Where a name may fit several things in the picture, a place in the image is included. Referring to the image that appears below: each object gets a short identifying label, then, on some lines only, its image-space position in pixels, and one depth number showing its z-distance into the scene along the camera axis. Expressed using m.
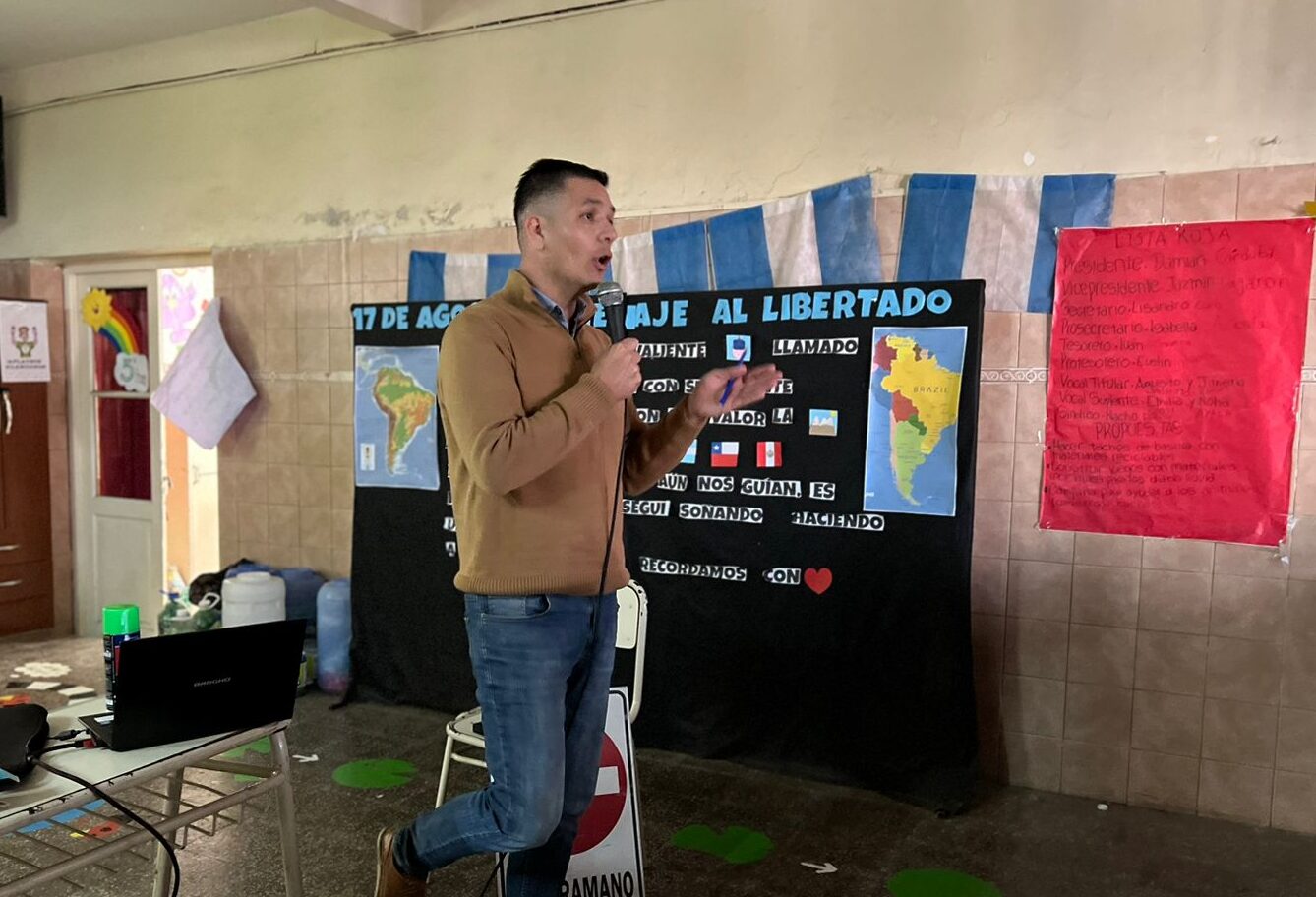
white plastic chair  2.72
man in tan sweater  1.77
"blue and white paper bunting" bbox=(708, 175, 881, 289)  3.39
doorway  5.27
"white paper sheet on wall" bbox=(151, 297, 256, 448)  4.72
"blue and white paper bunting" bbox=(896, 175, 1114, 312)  3.12
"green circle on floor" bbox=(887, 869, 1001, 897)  2.63
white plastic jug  4.25
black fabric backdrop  3.17
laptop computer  1.70
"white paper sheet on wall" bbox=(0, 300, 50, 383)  5.14
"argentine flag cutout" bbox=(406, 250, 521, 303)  4.08
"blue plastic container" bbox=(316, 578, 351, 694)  4.29
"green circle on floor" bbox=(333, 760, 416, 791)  3.34
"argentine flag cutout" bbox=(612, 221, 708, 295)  3.69
